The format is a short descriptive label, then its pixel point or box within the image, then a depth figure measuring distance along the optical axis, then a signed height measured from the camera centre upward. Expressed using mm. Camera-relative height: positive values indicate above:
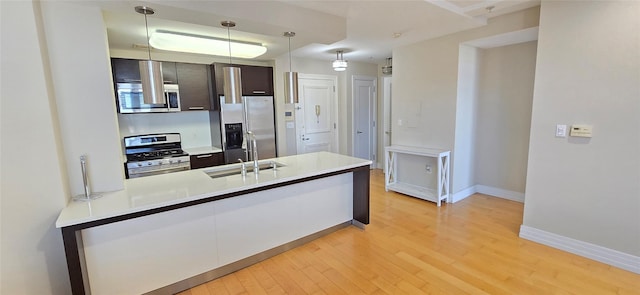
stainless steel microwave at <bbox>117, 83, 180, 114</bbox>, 3598 +230
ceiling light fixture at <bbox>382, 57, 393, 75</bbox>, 5371 +834
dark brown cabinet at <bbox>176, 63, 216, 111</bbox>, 4020 +434
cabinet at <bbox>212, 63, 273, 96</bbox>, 4164 +558
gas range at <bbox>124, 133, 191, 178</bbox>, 3699 -537
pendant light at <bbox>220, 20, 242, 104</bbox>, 2375 +264
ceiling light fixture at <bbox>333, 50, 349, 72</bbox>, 4492 +773
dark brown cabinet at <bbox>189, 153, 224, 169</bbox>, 4096 -660
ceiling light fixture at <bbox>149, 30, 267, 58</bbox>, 3182 +867
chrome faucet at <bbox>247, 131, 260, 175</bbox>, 2682 -498
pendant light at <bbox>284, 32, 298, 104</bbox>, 2822 +286
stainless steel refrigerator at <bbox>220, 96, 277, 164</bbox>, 4293 -172
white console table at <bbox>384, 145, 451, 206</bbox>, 3943 -1010
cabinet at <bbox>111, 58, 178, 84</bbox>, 3531 +605
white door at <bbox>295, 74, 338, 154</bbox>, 5254 -31
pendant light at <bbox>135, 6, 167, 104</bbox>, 1954 +251
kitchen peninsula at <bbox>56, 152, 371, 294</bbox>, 1850 -856
